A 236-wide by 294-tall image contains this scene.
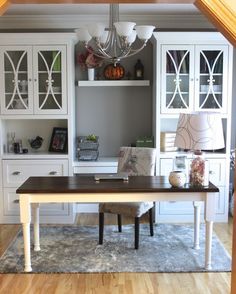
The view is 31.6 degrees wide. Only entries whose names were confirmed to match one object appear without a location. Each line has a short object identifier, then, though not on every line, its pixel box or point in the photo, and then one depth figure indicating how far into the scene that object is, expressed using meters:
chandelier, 3.26
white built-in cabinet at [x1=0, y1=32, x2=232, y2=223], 4.62
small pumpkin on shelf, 4.91
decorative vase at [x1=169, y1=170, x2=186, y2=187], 3.46
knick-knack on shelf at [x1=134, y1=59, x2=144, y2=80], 4.99
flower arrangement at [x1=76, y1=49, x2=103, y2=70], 4.85
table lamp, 3.30
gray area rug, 3.54
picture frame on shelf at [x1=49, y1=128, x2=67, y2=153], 4.95
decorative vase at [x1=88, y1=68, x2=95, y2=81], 4.94
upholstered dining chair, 3.88
